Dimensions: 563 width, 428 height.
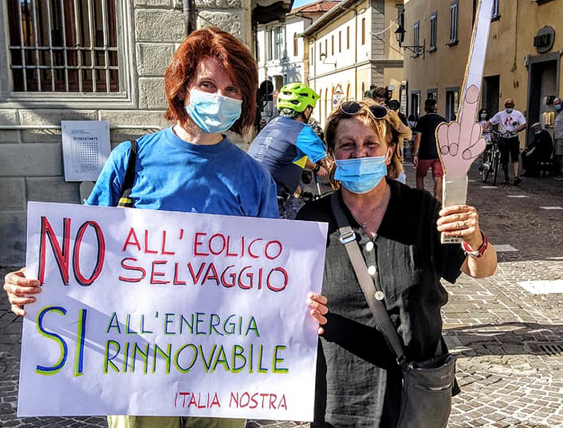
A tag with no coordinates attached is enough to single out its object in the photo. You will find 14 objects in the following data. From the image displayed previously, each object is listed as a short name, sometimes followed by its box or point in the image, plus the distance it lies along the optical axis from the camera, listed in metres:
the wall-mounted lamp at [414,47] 28.83
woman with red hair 2.06
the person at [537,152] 16.00
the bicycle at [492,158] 14.99
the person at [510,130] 14.51
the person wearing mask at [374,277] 2.05
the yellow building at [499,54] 17.48
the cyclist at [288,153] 4.59
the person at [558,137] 14.74
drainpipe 6.53
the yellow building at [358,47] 36.66
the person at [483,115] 18.28
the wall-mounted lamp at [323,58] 50.44
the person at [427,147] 10.20
